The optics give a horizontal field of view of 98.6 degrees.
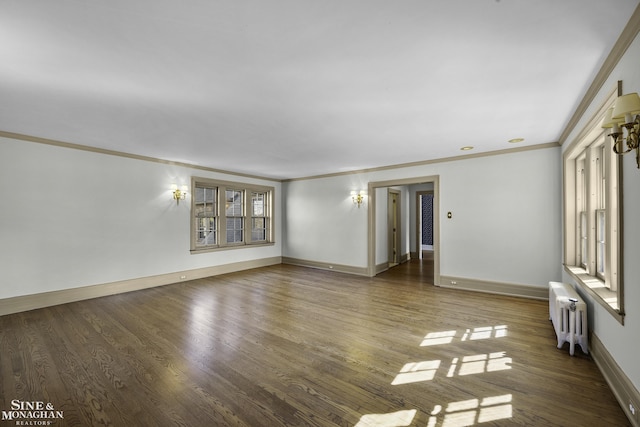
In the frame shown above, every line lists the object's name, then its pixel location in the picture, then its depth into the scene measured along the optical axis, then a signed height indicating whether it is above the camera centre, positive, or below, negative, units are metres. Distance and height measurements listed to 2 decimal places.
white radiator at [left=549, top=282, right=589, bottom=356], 2.62 -0.99
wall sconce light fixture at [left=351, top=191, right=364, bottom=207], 6.45 +0.48
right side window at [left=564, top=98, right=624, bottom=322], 2.39 +0.02
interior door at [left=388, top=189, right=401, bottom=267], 7.77 -0.27
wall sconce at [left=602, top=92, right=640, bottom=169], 1.52 +0.59
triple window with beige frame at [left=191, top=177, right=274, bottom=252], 6.26 +0.06
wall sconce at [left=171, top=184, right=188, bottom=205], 5.63 +0.51
